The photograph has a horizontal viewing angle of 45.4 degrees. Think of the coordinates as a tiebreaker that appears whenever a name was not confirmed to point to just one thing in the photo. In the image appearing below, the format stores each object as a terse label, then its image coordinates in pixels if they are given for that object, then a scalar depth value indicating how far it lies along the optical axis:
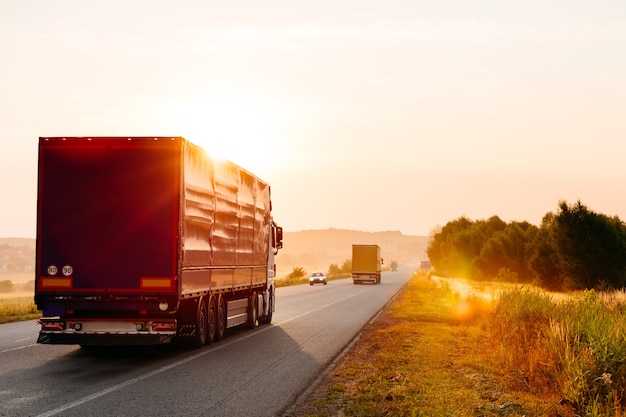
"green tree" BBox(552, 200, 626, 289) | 50.78
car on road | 68.38
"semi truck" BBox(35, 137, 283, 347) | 13.77
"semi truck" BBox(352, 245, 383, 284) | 68.38
